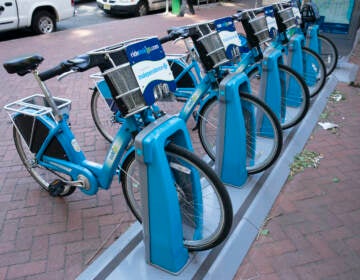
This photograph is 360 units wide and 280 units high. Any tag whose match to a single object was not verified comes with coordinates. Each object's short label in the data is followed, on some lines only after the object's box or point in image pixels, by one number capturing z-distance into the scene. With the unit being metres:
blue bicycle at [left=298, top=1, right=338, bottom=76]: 5.15
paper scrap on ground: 4.37
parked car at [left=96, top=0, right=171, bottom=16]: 11.78
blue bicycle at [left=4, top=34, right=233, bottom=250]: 2.06
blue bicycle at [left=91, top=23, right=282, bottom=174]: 3.02
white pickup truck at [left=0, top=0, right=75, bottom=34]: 8.68
